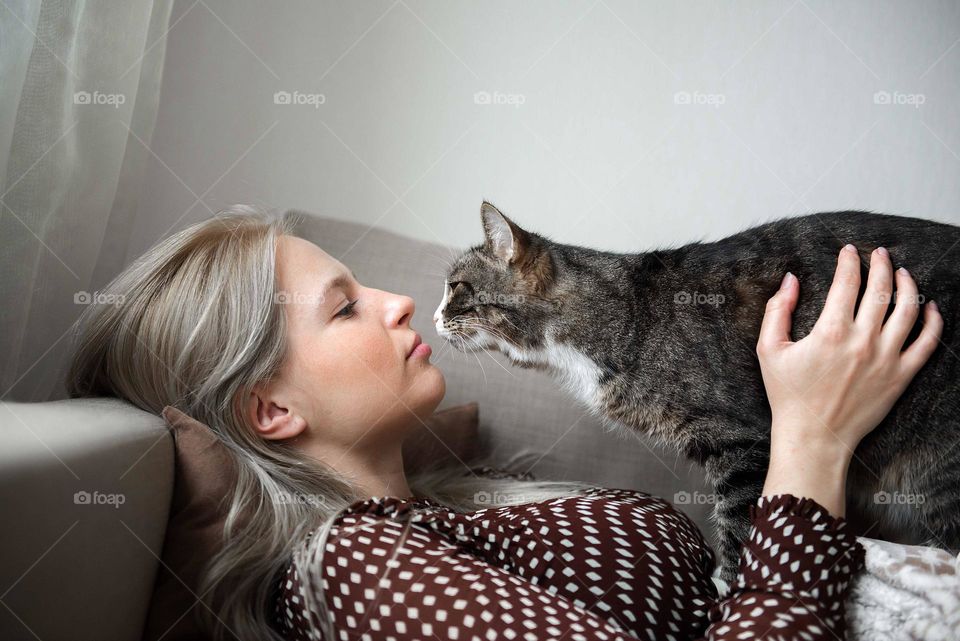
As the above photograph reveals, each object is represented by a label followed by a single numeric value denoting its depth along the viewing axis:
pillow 0.97
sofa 0.76
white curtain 1.12
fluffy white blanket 0.78
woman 0.85
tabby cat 1.14
